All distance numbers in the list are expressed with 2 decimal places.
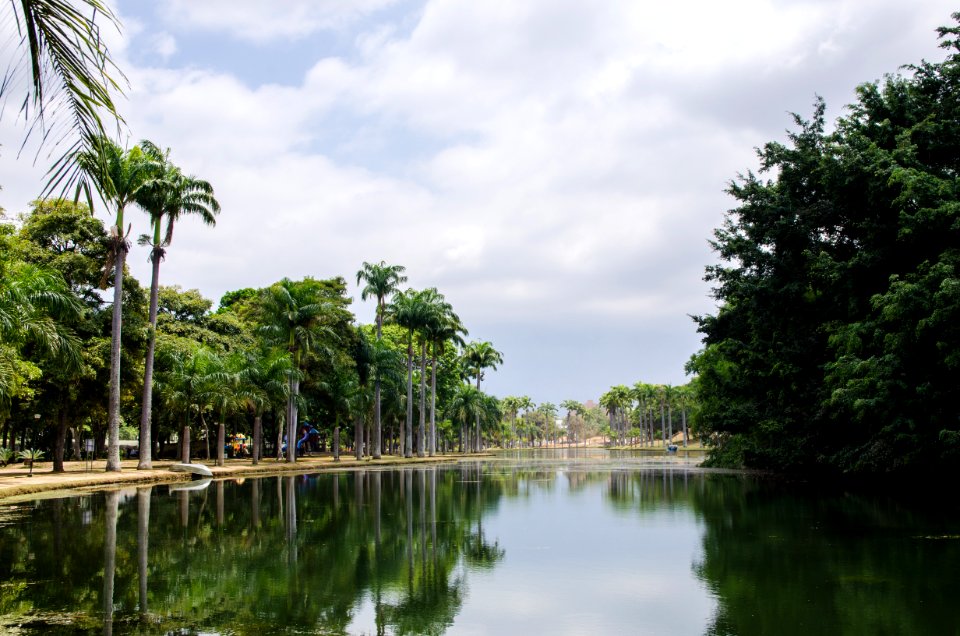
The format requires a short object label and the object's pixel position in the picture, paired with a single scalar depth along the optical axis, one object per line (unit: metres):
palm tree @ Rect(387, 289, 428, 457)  59.16
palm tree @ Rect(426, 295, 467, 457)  60.28
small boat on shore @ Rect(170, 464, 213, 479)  31.62
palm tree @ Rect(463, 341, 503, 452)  91.44
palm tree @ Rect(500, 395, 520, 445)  155.57
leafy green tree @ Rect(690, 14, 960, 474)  19.70
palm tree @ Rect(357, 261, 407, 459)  57.19
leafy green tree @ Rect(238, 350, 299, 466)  37.72
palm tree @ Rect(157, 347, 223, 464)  33.12
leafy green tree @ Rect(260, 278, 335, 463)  43.53
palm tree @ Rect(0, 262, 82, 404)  19.55
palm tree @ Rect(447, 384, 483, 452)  84.31
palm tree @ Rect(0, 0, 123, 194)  4.76
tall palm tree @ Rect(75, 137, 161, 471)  28.50
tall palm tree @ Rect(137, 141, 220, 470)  30.83
